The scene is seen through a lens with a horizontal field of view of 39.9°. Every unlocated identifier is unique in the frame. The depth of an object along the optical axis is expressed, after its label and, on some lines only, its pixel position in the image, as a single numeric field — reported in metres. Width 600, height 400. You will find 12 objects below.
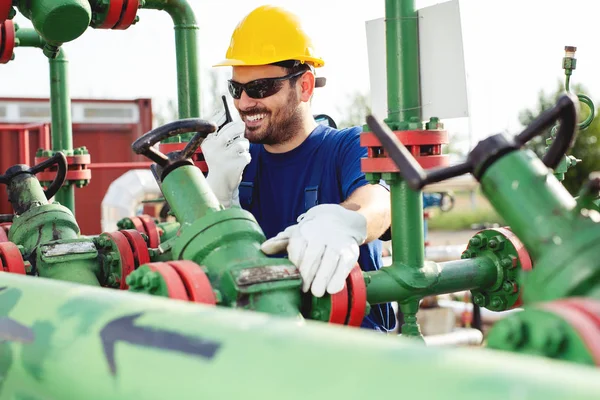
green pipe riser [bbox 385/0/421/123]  2.22
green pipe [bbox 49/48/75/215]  3.81
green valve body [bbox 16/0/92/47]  2.47
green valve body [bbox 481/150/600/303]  1.14
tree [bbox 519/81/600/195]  19.31
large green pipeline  0.77
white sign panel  2.20
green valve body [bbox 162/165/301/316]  1.71
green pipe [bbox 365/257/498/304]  2.16
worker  2.76
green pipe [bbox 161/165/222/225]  1.91
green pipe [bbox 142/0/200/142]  3.16
